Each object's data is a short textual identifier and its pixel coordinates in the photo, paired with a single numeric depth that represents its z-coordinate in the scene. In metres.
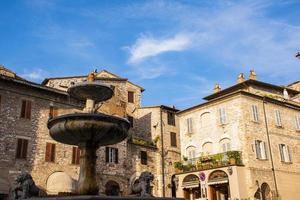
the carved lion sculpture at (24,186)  11.05
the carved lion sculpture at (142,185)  11.87
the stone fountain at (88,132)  10.23
